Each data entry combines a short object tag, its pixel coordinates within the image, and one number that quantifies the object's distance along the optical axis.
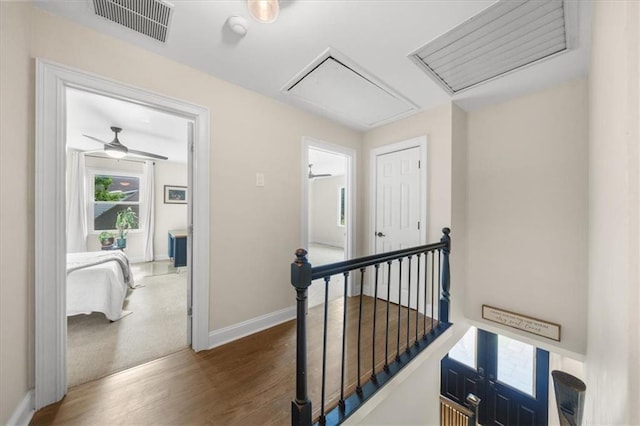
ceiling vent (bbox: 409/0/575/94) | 1.38
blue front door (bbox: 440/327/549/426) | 3.12
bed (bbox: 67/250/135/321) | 2.45
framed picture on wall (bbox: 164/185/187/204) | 5.72
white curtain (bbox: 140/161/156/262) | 5.39
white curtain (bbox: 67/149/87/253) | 4.50
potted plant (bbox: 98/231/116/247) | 4.68
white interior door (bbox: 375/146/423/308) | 2.80
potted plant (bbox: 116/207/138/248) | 4.93
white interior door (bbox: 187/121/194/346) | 1.99
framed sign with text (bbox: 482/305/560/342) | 2.24
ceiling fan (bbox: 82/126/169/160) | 3.22
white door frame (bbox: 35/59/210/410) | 1.35
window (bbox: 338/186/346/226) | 7.87
